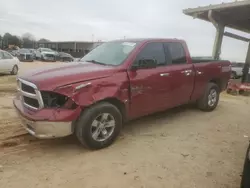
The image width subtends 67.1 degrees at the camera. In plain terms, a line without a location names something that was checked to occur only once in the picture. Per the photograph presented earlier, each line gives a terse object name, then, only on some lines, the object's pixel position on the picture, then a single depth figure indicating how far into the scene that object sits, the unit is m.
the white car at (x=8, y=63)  10.47
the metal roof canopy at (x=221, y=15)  7.54
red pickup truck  2.80
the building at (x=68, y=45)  32.83
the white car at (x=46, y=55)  24.43
